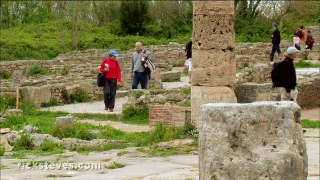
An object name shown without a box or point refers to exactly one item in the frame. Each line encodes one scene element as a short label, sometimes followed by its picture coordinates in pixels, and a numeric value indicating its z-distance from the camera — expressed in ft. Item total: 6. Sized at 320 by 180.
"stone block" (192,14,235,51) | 45.65
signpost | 65.67
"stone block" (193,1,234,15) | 45.44
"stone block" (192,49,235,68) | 46.09
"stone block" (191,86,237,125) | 46.26
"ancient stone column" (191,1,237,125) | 45.62
